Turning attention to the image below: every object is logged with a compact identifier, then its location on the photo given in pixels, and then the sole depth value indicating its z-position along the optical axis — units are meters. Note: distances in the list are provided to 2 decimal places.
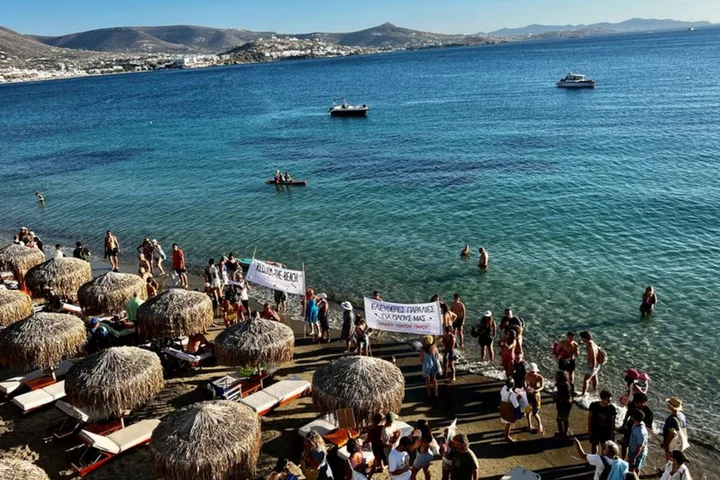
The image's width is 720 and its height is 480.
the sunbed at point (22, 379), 13.10
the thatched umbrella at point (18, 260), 19.52
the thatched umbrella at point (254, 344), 12.34
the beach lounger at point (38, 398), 12.34
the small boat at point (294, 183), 36.50
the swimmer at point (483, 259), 21.37
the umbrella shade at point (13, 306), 15.31
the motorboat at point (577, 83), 86.84
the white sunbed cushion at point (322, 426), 10.95
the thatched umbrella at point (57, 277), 17.22
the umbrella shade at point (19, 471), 8.14
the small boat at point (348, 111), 69.75
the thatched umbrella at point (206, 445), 8.86
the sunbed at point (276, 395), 11.99
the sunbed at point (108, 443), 10.59
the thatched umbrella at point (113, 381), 10.94
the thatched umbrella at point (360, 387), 10.26
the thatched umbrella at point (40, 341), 12.70
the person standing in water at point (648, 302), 16.95
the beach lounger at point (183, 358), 14.09
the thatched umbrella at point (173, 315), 13.99
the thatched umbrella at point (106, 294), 15.69
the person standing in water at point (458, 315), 15.12
